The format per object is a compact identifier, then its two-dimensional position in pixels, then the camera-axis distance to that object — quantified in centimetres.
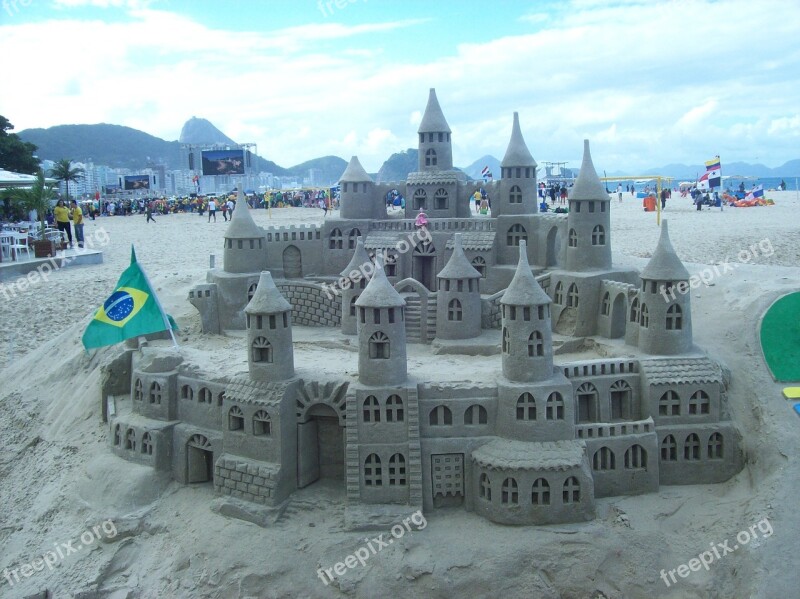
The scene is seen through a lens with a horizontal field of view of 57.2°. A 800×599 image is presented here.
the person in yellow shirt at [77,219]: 4353
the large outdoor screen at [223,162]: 7844
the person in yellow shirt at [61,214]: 4134
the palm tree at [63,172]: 6981
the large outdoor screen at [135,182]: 9925
